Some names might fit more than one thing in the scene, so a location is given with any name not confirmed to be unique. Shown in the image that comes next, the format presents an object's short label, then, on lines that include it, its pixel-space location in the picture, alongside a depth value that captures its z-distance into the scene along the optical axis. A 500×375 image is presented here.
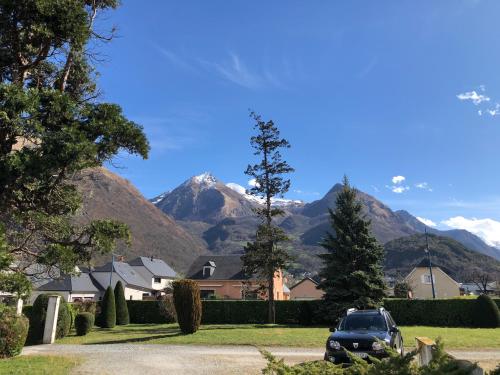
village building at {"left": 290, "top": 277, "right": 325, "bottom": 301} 72.94
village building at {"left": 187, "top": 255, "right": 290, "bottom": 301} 59.28
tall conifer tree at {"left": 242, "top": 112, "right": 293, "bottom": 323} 34.16
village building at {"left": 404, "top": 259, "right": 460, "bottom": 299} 66.88
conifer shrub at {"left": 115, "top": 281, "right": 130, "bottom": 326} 35.56
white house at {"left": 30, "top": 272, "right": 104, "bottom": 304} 52.16
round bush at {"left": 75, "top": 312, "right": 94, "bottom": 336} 25.81
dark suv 11.55
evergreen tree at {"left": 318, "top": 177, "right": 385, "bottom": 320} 31.31
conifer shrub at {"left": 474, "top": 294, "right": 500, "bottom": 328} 31.17
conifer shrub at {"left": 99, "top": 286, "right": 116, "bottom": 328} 32.44
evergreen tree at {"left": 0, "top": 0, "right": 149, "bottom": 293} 8.42
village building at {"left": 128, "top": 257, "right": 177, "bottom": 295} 74.19
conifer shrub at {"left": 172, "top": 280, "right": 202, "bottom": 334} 23.77
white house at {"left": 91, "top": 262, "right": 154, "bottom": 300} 62.78
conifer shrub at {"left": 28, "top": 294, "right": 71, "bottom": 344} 22.61
